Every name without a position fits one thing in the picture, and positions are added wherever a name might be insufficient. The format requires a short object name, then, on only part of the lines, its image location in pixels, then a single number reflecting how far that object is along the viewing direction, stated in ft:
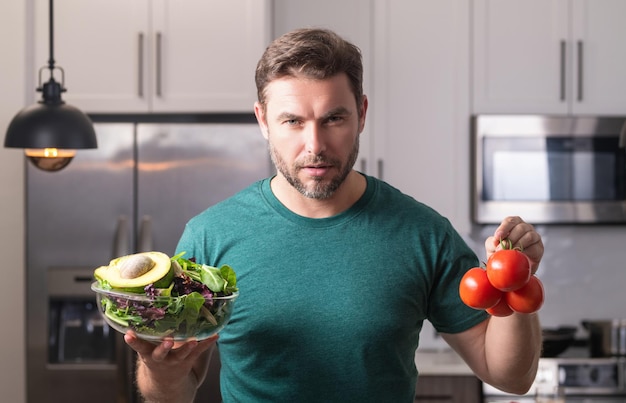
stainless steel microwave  12.79
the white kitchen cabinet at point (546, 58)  12.89
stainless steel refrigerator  11.74
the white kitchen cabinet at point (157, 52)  11.97
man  5.85
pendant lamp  8.57
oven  11.90
